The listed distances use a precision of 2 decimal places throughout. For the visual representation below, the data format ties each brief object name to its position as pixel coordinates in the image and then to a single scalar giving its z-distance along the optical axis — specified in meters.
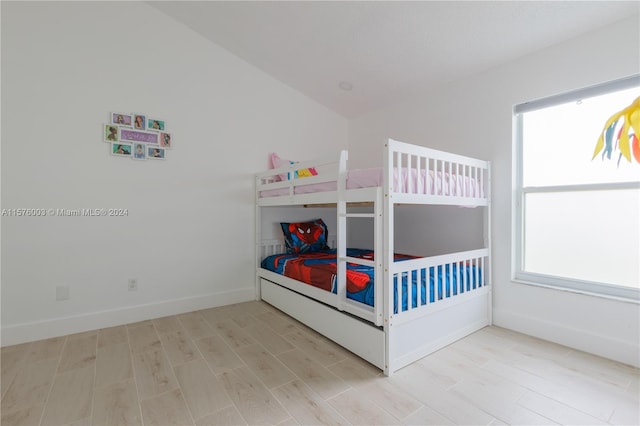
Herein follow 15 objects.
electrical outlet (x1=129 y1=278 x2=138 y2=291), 2.52
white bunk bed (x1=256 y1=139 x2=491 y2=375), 1.73
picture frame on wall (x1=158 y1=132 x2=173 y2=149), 2.65
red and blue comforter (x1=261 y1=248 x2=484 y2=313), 1.87
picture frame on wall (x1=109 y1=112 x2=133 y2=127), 2.43
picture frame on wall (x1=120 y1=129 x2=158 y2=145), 2.48
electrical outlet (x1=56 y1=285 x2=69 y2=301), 2.26
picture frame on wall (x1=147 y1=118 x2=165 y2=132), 2.59
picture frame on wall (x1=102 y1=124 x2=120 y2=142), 2.41
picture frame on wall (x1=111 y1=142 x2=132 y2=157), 2.45
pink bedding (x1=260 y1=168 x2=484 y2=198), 1.84
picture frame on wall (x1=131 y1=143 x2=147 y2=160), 2.53
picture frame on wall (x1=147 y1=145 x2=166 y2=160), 2.60
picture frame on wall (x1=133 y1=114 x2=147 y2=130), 2.52
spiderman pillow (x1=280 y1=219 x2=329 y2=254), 3.14
